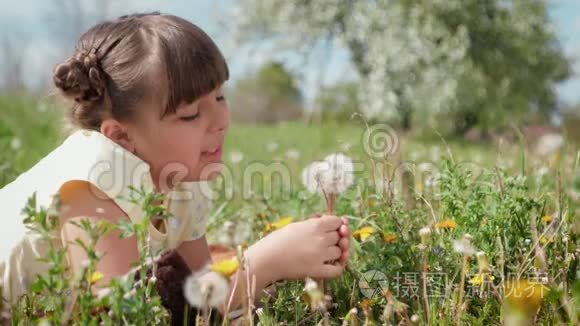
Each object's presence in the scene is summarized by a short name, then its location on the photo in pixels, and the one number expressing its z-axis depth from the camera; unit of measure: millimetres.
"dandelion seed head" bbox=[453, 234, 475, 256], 1345
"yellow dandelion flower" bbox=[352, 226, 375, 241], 1851
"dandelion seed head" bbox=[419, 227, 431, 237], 1427
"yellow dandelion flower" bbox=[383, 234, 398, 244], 1802
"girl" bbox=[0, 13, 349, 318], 1562
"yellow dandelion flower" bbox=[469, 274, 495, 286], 1449
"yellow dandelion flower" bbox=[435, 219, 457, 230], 1664
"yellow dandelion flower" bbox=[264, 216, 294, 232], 1953
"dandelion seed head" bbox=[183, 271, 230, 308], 1082
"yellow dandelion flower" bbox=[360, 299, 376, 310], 1489
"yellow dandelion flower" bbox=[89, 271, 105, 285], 1200
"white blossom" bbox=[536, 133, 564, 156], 1960
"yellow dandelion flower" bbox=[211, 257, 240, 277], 1213
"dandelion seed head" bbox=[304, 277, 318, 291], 1111
